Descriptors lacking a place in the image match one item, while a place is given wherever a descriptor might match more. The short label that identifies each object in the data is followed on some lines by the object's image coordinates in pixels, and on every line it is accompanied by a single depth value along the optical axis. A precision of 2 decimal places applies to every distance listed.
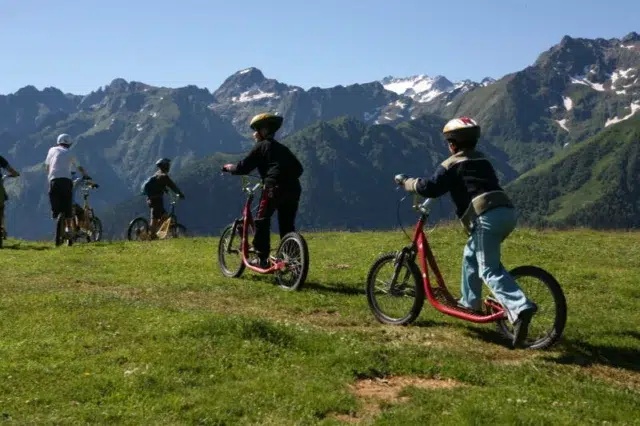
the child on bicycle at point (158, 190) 27.83
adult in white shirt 24.06
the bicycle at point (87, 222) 26.96
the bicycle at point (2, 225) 25.17
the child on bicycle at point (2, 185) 24.45
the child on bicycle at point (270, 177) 15.28
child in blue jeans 10.23
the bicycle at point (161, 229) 27.98
